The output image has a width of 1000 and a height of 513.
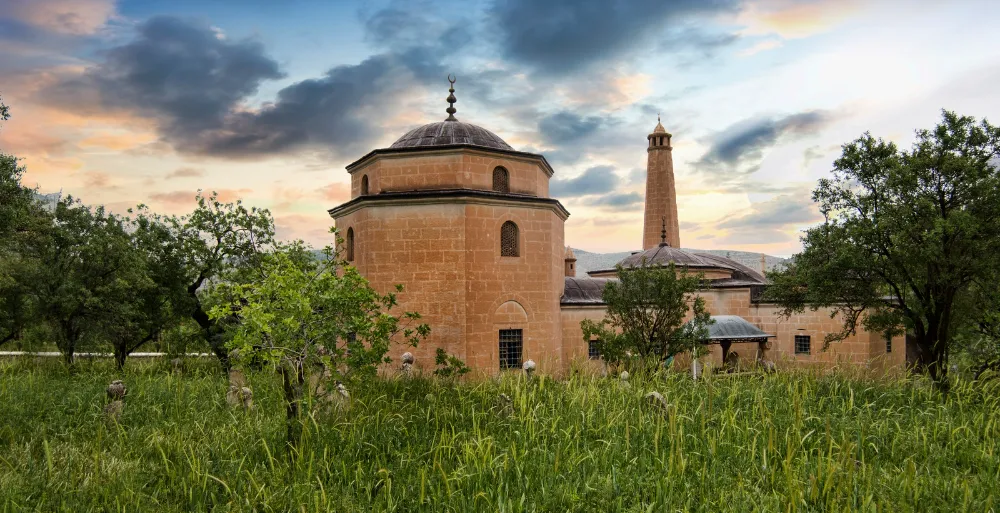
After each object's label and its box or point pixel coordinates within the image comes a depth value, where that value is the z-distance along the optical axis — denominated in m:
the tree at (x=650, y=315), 15.55
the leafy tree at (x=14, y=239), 12.92
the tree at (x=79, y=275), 15.56
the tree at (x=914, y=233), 12.69
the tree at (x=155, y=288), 16.89
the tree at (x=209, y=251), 17.75
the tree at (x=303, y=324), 7.61
